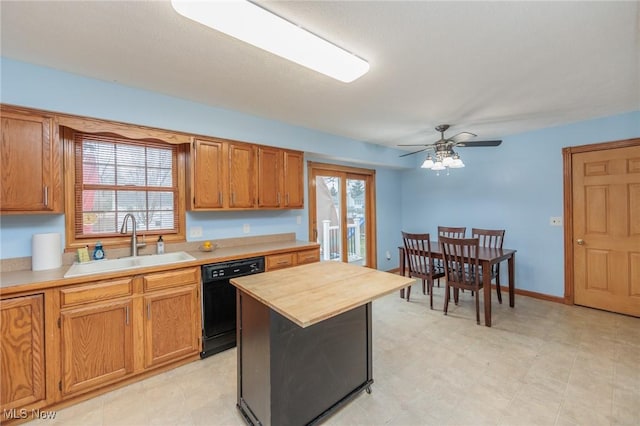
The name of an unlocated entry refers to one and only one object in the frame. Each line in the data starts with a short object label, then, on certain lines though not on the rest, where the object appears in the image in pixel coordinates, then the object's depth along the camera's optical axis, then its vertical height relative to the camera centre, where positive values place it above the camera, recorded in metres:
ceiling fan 3.07 +0.76
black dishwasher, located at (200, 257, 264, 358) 2.42 -0.85
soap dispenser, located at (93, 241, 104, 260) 2.30 -0.32
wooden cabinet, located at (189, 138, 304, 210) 2.69 +0.41
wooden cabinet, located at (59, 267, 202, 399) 1.85 -0.87
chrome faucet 2.48 -0.17
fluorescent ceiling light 1.33 +1.01
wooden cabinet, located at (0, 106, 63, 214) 1.86 +0.38
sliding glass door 4.22 -0.01
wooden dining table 3.00 -0.64
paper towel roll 2.00 -0.27
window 2.34 +0.25
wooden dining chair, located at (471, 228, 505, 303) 3.57 -0.45
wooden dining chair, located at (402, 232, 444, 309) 3.53 -0.67
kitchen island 1.44 -0.79
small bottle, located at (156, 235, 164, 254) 2.62 -0.32
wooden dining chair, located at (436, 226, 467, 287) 4.24 -0.34
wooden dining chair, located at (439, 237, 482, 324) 3.06 -0.66
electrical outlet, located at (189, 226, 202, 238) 2.89 -0.19
